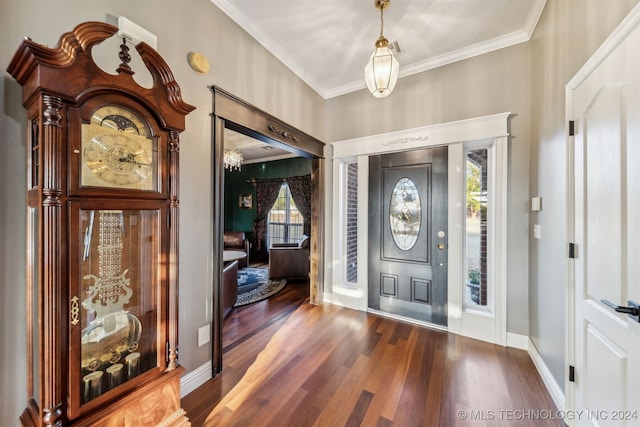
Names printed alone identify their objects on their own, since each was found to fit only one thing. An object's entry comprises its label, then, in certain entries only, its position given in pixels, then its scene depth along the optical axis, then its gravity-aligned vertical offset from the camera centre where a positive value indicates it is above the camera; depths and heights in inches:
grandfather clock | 35.4 -4.1
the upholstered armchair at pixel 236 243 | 226.9 -29.7
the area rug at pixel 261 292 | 139.9 -52.6
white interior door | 40.8 -4.5
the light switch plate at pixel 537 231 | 78.9 -6.5
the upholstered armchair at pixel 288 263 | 178.9 -38.5
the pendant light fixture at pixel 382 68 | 66.5 +41.3
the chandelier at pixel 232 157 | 182.9 +43.6
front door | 107.9 -10.7
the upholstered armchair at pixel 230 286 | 117.5 -38.6
